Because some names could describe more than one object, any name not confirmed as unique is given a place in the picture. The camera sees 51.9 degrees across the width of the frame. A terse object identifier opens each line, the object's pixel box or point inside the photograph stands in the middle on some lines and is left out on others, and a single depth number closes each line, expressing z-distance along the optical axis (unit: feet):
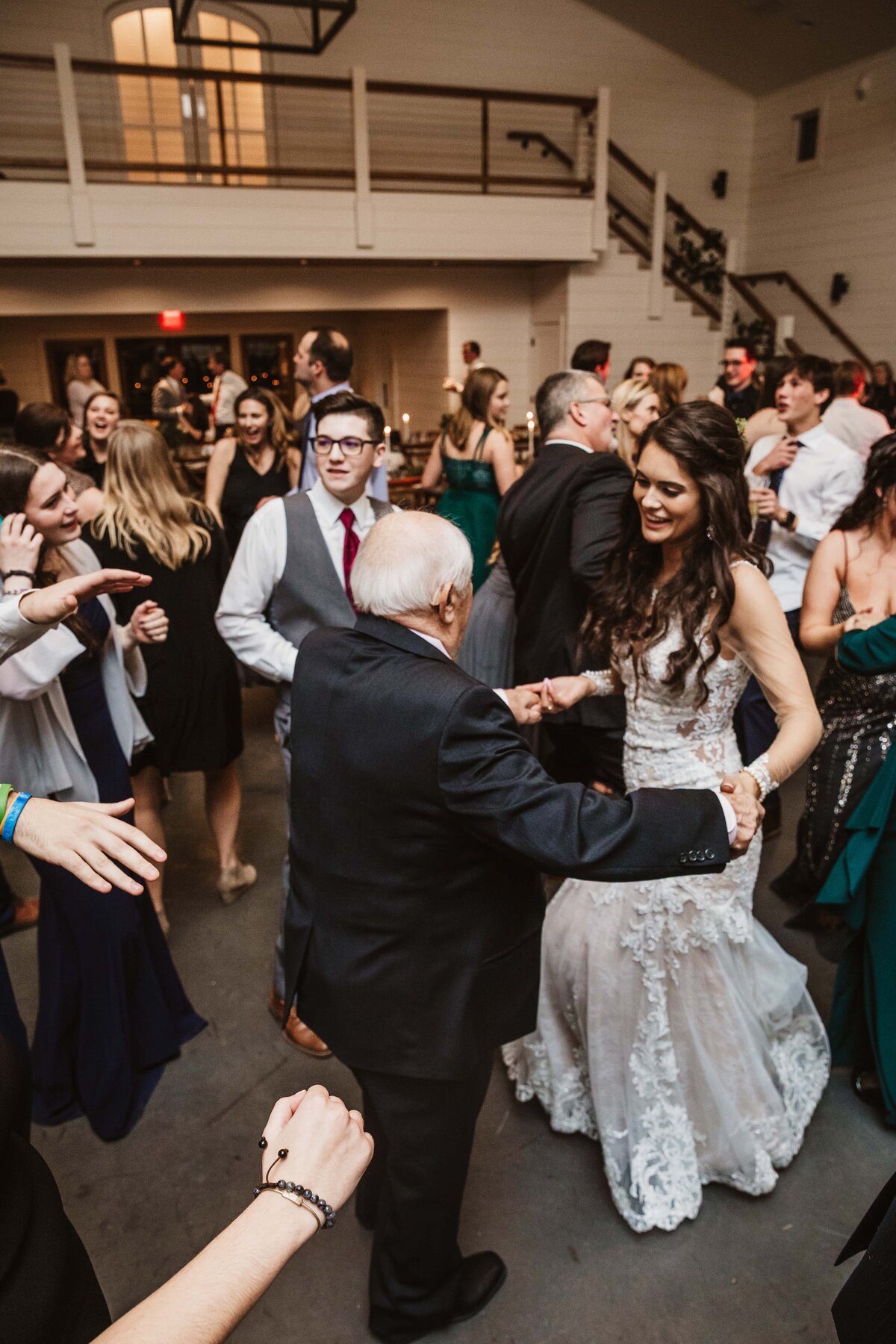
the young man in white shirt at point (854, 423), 17.20
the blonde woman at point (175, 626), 9.95
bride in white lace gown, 6.83
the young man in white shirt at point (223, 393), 28.66
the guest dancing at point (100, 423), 14.57
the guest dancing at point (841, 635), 8.46
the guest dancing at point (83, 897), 7.18
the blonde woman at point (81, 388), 29.48
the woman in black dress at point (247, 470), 15.14
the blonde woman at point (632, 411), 12.82
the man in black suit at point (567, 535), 9.58
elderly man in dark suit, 4.54
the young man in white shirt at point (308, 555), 8.61
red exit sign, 37.09
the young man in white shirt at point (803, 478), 12.76
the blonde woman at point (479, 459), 15.43
